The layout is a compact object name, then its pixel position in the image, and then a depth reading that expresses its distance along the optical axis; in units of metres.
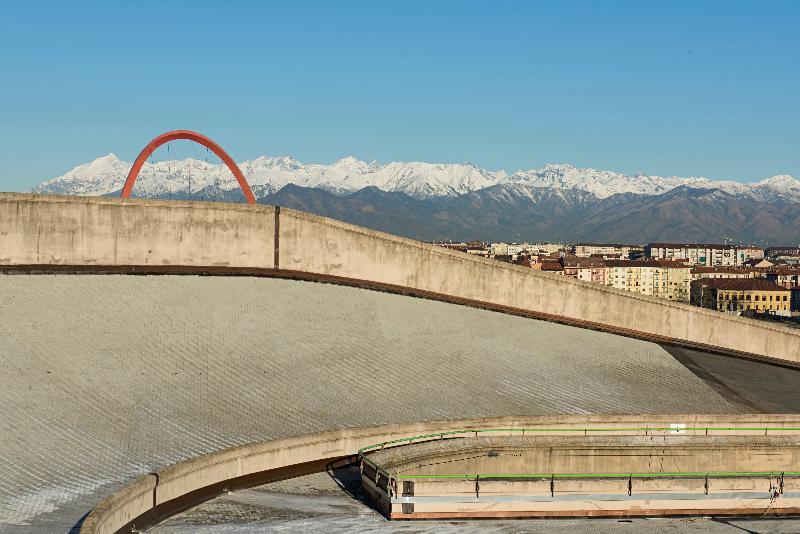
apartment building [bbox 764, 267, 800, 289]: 191.38
